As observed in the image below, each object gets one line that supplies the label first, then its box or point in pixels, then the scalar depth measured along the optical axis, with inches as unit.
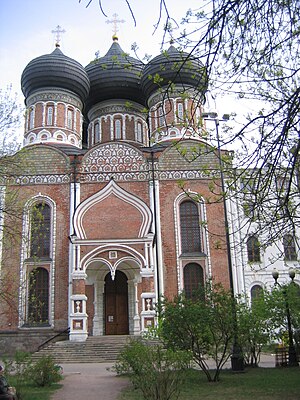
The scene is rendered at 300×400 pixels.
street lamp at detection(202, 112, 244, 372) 446.3
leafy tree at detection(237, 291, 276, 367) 436.8
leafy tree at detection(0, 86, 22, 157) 411.4
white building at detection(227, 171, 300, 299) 772.0
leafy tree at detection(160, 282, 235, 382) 397.7
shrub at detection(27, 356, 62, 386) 388.8
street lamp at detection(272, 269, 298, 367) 481.7
